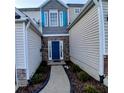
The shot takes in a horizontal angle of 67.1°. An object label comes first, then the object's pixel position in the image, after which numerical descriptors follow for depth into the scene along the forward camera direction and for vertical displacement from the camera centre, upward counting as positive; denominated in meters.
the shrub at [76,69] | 4.86 -1.25
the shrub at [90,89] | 2.50 -1.19
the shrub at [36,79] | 3.56 -1.30
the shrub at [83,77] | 3.56 -1.21
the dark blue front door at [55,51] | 8.21 -0.46
